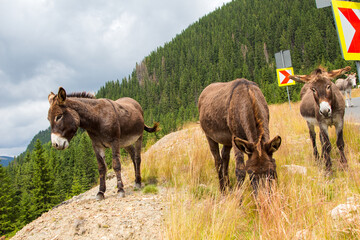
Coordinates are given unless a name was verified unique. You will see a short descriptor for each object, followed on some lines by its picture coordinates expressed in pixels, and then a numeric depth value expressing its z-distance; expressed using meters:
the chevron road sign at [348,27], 2.86
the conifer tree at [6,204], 28.72
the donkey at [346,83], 14.93
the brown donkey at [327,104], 4.02
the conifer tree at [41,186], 30.69
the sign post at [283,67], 9.98
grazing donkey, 2.36
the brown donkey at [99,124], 3.91
